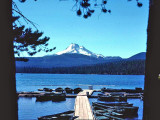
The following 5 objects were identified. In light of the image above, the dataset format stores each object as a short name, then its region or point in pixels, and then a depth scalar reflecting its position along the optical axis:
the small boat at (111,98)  38.89
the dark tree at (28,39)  11.61
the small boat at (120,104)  29.74
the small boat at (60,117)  17.46
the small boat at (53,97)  39.59
